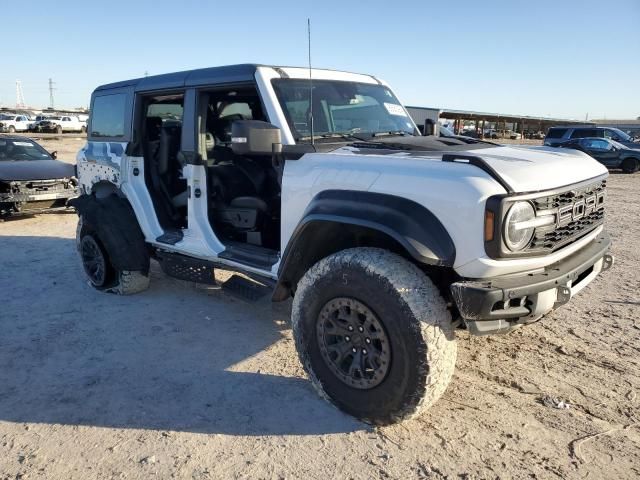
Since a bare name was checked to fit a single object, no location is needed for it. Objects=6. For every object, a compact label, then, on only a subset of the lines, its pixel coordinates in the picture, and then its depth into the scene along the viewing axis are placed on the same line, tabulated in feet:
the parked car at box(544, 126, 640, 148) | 72.28
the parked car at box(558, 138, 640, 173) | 66.13
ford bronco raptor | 9.18
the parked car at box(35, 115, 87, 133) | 143.23
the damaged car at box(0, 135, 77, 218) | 31.40
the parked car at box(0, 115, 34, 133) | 136.15
